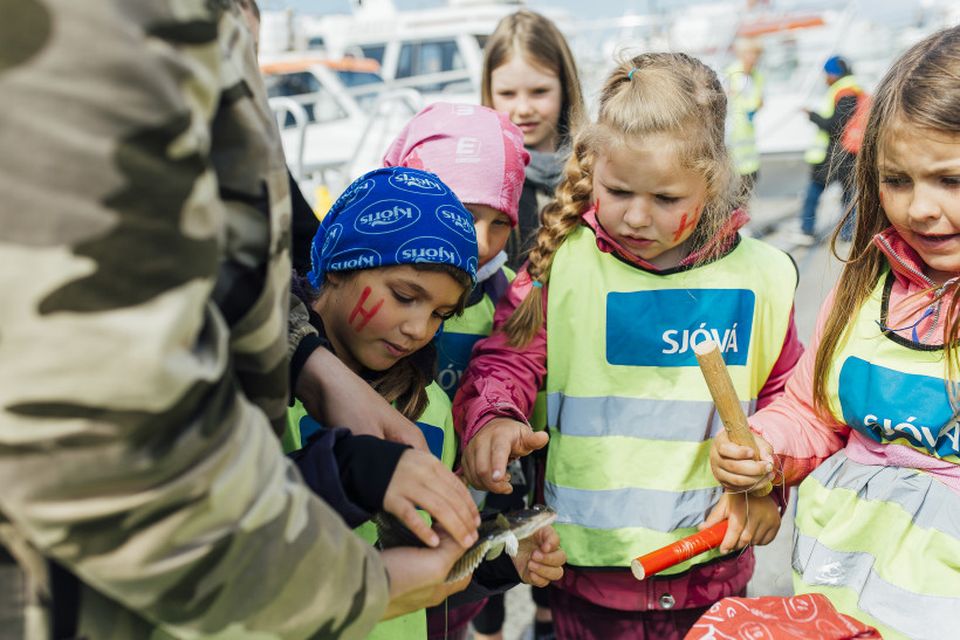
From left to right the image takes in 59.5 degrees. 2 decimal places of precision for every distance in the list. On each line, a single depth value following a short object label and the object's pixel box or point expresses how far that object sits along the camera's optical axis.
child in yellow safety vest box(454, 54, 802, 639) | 1.89
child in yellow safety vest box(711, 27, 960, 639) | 1.38
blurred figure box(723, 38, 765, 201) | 7.88
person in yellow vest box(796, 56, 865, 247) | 8.41
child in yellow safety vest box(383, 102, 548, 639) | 2.23
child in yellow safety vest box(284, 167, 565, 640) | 1.76
